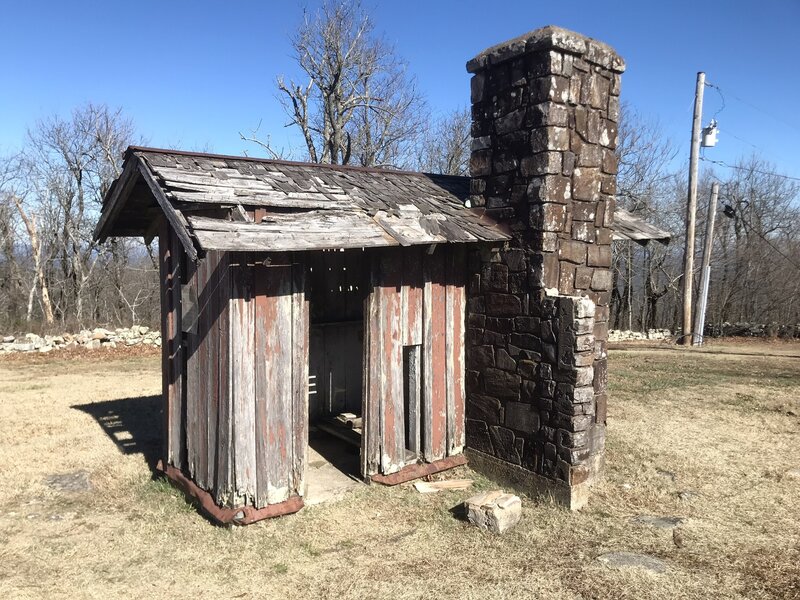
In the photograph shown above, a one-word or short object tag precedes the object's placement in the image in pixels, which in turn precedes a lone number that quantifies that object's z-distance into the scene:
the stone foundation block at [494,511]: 5.24
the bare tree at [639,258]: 24.67
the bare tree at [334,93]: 22.67
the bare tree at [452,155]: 25.58
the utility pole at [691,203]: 15.50
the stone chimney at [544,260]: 5.79
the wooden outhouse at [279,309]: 5.20
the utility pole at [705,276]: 17.33
